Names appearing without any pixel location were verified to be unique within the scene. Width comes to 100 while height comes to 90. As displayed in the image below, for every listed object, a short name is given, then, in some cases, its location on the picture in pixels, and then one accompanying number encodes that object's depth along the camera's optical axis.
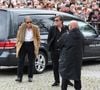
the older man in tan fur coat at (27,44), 12.97
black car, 13.62
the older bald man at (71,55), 10.27
